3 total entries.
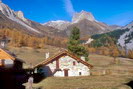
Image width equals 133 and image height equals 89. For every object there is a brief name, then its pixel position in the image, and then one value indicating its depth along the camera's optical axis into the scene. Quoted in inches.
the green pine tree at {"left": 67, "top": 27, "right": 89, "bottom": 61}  1424.5
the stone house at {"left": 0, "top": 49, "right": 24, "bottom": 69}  758.9
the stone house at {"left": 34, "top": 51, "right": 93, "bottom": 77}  1076.4
